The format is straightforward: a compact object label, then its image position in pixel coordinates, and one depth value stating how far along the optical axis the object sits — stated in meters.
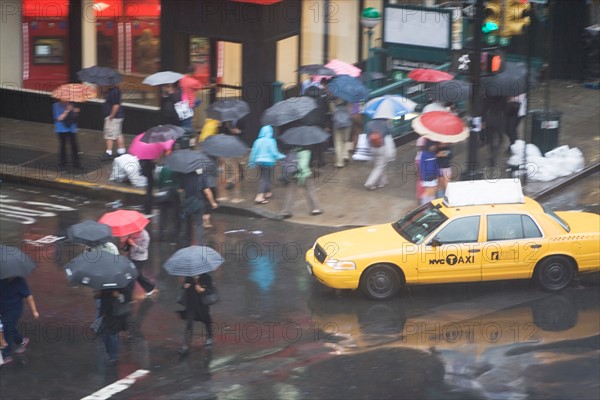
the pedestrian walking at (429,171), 17.95
